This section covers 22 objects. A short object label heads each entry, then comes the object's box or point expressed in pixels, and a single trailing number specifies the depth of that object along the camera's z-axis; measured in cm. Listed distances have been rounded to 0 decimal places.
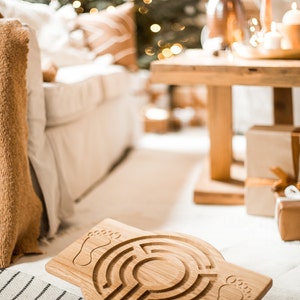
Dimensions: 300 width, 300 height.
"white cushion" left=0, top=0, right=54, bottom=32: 172
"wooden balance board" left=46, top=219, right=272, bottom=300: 104
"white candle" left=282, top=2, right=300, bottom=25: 158
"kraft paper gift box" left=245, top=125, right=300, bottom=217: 157
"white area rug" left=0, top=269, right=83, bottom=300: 119
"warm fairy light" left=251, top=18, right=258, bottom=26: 164
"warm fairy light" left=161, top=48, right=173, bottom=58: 297
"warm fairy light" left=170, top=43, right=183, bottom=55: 299
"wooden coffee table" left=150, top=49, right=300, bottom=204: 149
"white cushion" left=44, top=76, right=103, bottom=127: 162
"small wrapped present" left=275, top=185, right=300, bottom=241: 142
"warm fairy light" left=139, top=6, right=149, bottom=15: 292
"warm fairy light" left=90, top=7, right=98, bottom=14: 274
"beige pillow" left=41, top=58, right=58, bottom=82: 167
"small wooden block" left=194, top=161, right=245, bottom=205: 177
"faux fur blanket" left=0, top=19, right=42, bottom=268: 130
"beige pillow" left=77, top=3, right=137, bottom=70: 232
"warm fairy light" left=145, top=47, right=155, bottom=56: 300
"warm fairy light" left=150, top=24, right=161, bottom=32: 297
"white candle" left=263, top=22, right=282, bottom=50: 159
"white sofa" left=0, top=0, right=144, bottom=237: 153
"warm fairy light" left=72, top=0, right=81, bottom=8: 268
